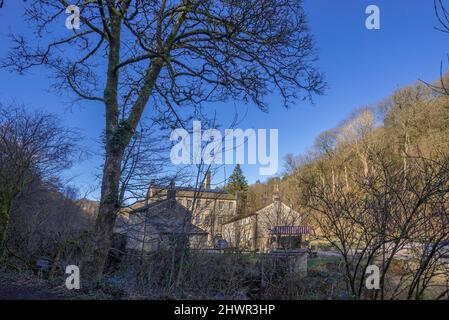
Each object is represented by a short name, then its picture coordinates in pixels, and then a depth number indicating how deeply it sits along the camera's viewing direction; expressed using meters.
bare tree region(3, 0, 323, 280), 7.19
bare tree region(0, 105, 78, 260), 8.70
